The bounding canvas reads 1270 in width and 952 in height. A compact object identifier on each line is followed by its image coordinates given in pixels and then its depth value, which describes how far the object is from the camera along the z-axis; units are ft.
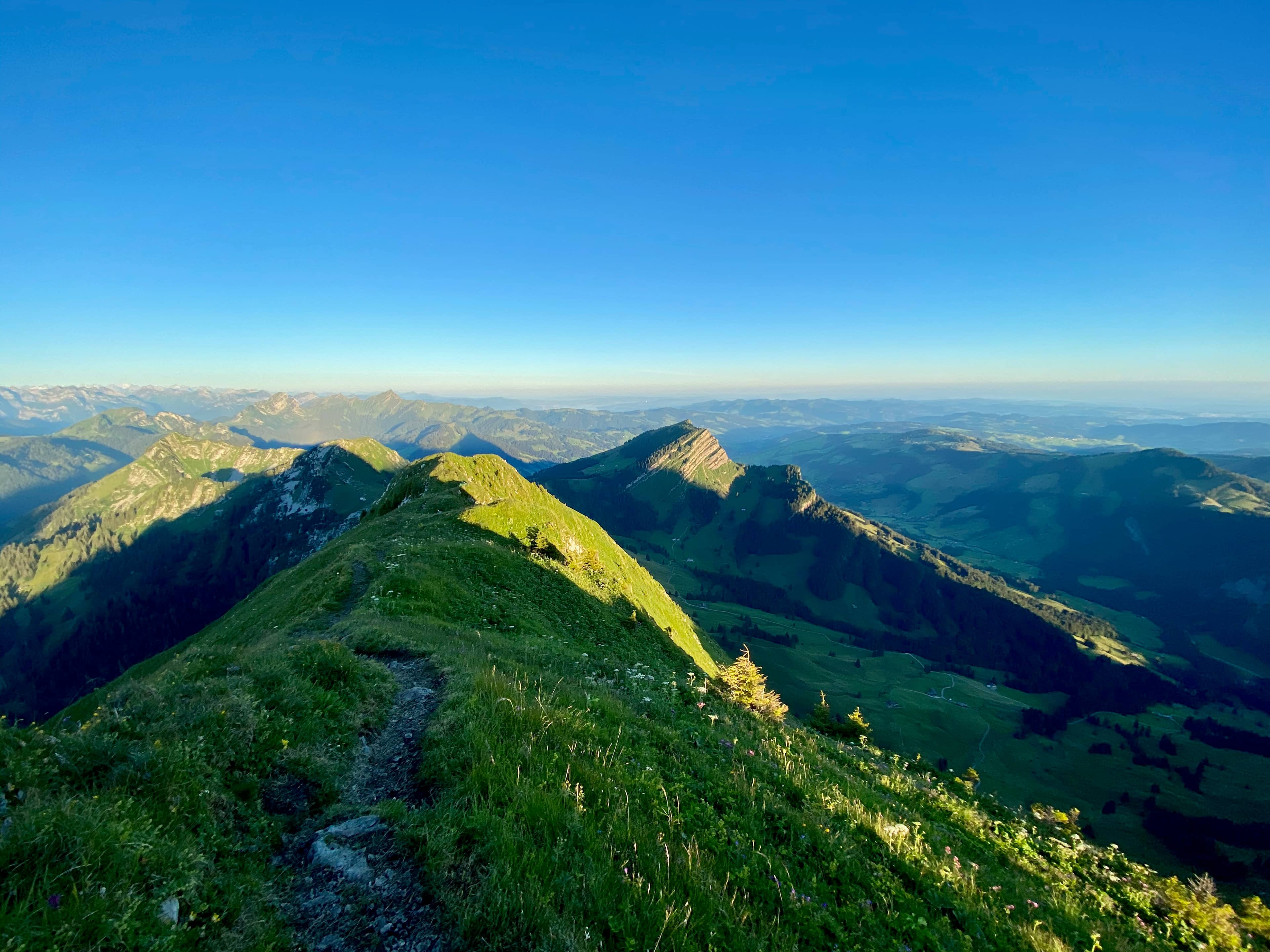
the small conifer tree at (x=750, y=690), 59.16
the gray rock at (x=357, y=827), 21.99
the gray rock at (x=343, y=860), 19.60
